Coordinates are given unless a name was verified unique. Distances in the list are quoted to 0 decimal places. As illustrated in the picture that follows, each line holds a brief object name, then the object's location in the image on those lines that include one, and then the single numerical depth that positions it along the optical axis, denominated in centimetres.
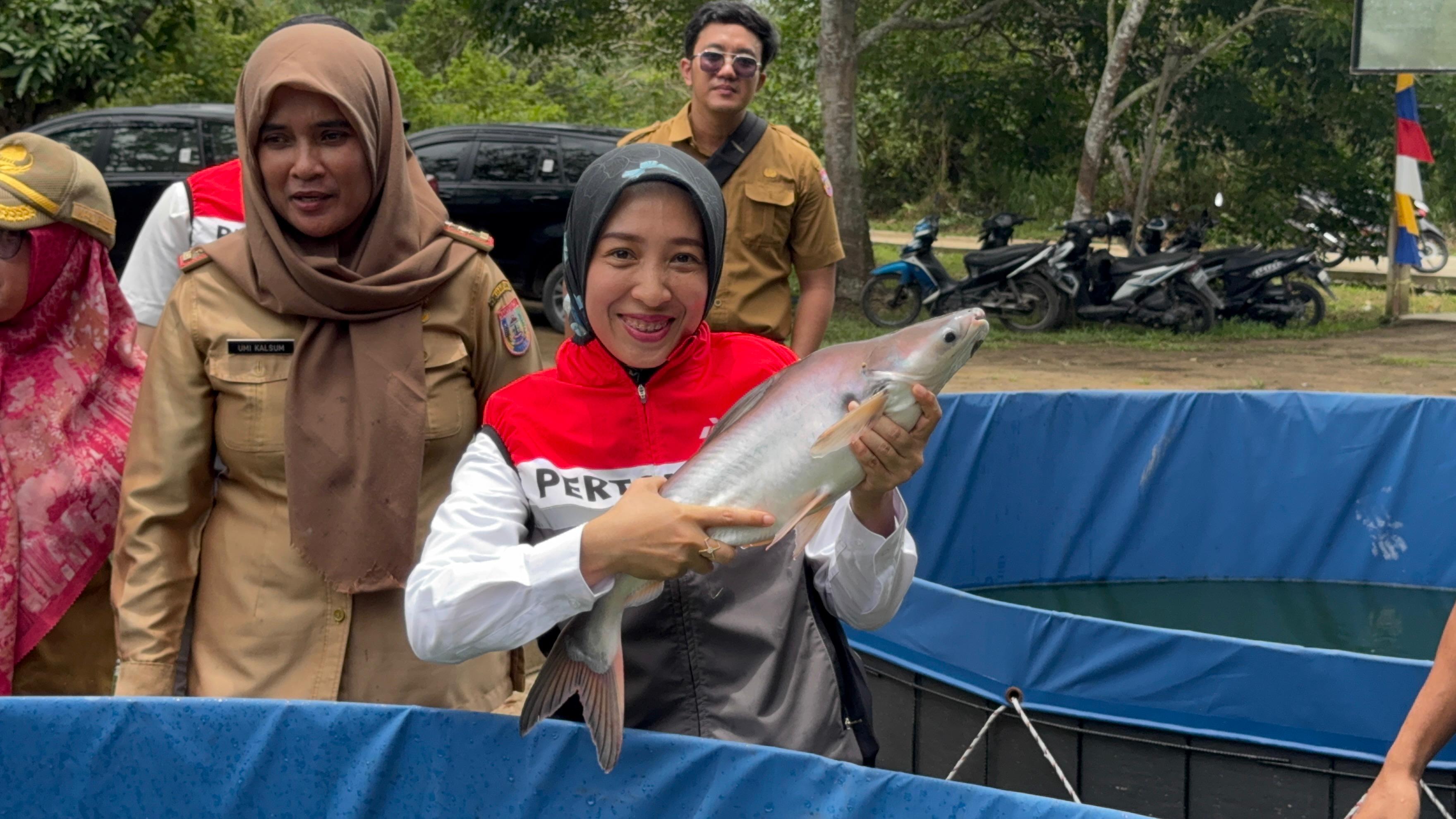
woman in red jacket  175
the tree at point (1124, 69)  1343
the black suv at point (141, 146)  1062
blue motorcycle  1248
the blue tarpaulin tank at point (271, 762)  179
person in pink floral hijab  245
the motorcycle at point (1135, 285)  1245
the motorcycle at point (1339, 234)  1488
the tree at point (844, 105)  1309
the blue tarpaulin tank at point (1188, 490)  528
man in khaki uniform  416
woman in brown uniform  221
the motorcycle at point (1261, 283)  1266
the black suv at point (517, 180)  1156
